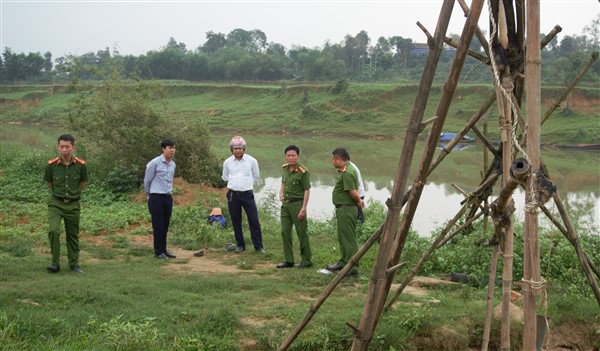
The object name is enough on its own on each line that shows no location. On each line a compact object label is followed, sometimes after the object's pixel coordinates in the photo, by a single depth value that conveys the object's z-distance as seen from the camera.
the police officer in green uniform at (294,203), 7.27
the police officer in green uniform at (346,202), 6.80
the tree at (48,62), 63.84
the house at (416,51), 61.21
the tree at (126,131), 13.85
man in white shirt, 8.12
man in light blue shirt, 7.81
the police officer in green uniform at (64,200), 6.66
